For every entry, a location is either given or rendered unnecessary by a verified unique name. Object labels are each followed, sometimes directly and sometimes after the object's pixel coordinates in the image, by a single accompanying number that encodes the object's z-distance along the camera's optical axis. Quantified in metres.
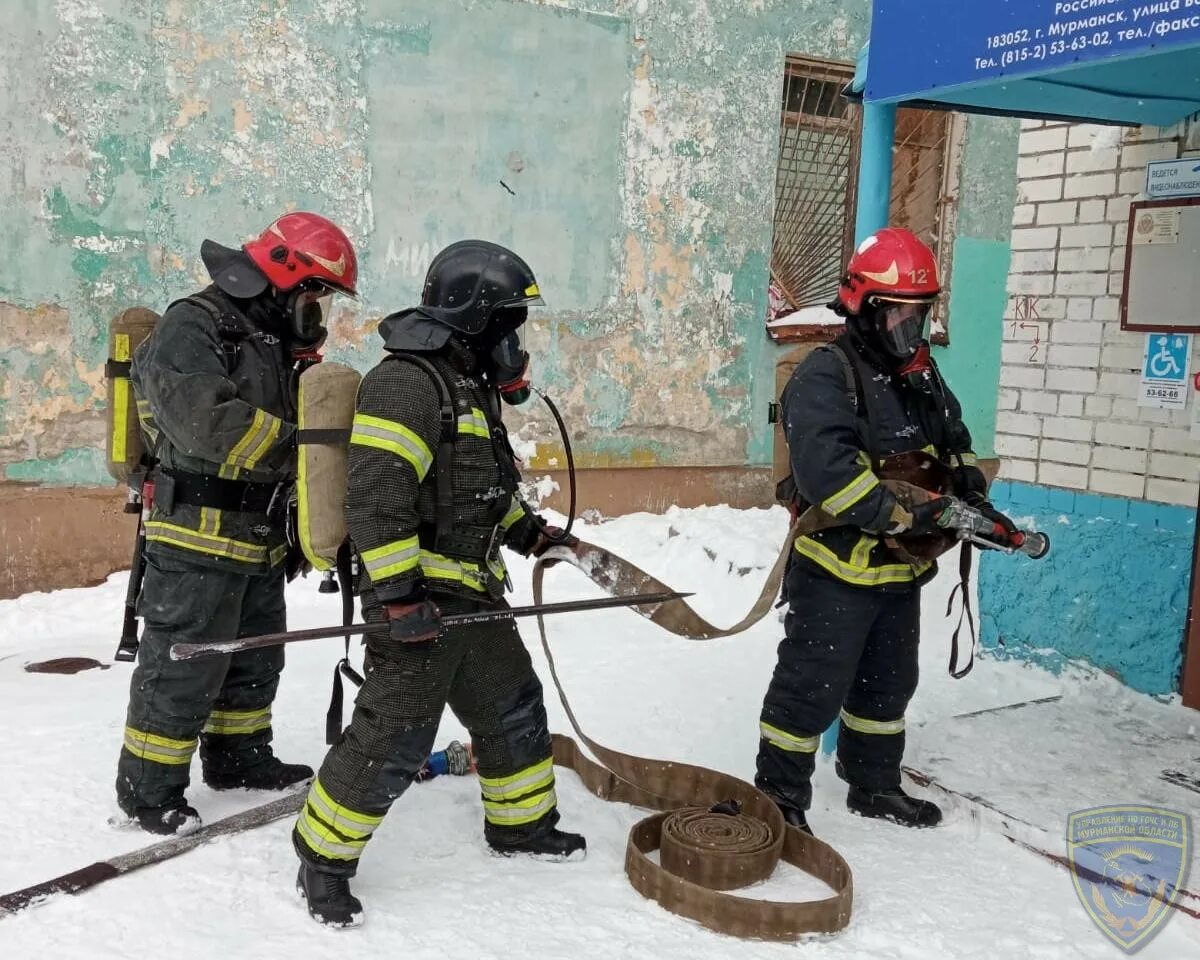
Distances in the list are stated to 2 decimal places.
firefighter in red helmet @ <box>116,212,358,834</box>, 3.38
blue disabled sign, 4.61
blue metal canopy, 3.05
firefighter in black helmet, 2.88
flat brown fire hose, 3.03
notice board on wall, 4.54
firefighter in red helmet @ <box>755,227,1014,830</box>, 3.42
